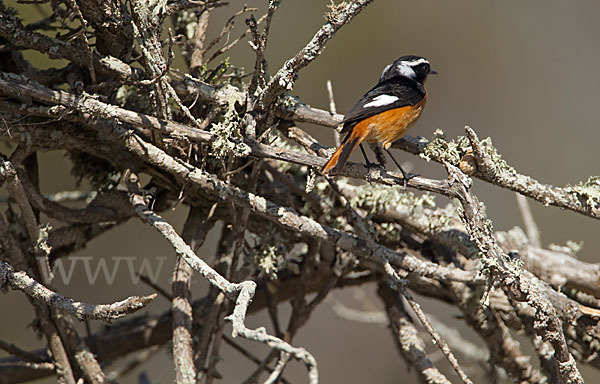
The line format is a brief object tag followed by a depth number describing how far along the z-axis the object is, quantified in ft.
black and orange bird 16.56
